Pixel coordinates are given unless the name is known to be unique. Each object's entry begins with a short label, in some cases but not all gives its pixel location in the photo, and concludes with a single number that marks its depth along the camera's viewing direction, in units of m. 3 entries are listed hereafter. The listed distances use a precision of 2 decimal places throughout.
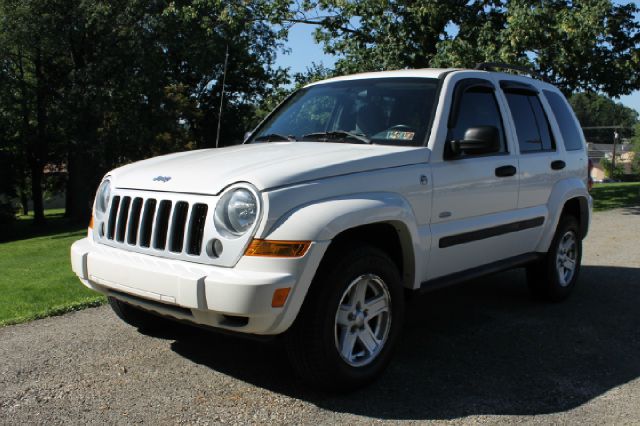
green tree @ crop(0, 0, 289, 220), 27.94
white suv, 3.54
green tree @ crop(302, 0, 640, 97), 14.45
